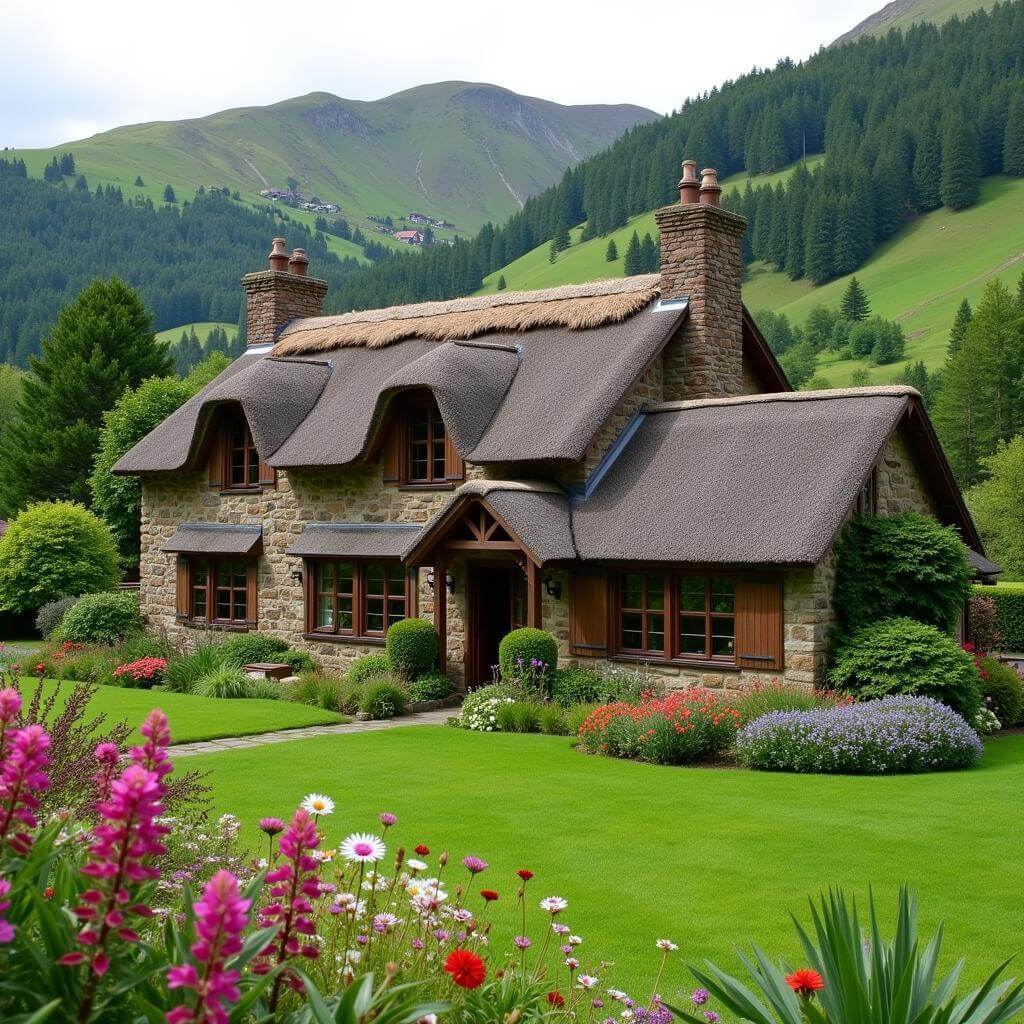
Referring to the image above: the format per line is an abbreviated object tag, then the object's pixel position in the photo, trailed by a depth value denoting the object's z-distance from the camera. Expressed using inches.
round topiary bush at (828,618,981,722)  594.9
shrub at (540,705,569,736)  631.2
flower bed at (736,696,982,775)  515.2
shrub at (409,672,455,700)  740.0
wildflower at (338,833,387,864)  166.6
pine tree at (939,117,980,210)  4404.5
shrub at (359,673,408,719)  701.9
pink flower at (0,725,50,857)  118.6
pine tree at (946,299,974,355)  2790.4
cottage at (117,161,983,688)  643.5
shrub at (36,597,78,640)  1104.0
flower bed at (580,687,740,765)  547.8
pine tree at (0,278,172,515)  1628.9
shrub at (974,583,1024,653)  1172.5
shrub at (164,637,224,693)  831.7
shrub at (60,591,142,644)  988.6
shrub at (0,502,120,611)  1159.0
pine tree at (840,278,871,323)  3988.7
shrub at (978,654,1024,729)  682.8
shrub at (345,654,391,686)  756.0
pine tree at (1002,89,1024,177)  4448.8
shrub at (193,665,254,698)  783.1
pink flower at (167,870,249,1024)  99.0
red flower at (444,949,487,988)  146.7
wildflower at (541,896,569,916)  192.4
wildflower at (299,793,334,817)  179.3
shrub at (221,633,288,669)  858.1
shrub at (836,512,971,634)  634.2
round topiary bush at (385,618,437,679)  746.8
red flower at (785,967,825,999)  161.8
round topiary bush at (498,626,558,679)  679.1
